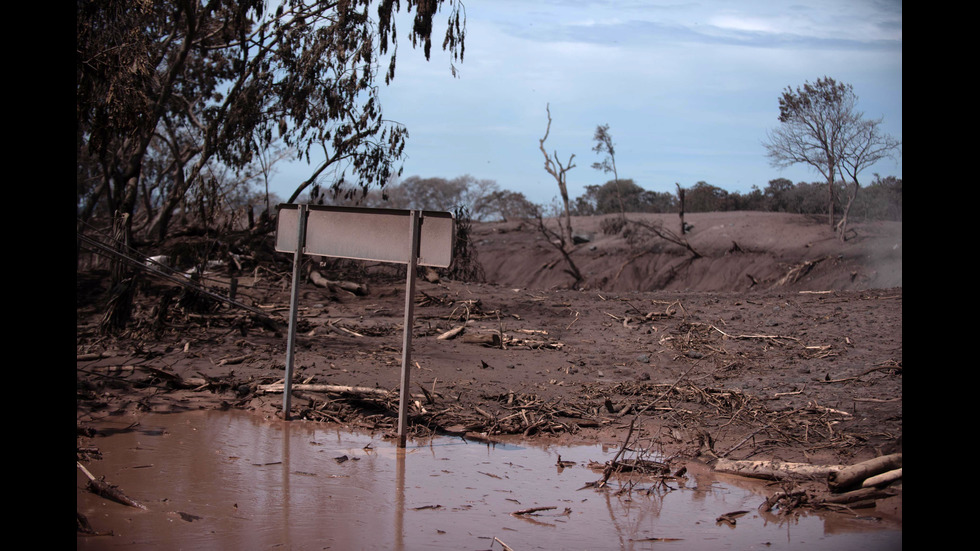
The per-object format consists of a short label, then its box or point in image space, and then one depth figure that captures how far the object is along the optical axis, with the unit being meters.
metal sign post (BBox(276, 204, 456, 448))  5.63
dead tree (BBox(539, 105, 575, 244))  32.88
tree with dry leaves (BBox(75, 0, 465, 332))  15.10
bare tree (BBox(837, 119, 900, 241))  27.11
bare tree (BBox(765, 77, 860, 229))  28.42
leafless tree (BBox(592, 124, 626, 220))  38.06
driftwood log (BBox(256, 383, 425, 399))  6.96
